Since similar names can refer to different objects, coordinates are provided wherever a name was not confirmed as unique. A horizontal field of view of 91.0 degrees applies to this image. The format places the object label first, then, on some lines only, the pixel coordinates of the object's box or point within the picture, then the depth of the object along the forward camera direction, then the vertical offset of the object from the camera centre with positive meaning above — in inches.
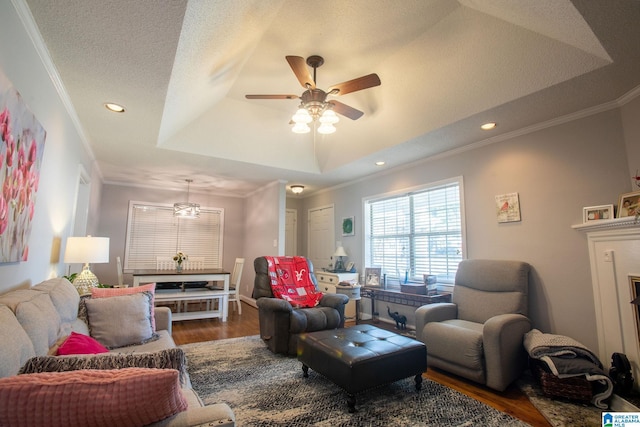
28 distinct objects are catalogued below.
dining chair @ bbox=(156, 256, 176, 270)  254.5 -11.7
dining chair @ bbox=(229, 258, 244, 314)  216.6 -26.7
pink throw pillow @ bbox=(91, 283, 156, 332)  98.7 -14.0
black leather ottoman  87.5 -32.3
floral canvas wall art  64.6 +18.2
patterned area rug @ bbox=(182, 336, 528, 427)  83.8 -44.9
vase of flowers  205.0 -7.7
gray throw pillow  89.2 -21.1
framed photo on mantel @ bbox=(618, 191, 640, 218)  97.6 +14.7
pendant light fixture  225.6 +28.0
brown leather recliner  131.9 -30.0
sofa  36.7 -15.9
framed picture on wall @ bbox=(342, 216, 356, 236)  223.5 +16.6
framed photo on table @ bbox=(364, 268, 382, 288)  189.2 -17.0
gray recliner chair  101.5 -27.8
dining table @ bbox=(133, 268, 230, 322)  185.2 -26.8
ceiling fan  100.1 +52.9
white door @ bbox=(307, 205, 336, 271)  248.4 +10.5
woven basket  91.5 -40.2
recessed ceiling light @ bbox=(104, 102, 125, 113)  112.0 +51.1
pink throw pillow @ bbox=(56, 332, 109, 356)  60.6 -19.6
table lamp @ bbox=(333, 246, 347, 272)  222.4 -4.0
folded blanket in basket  90.4 -32.9
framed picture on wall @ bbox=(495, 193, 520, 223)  134.8 +18.7
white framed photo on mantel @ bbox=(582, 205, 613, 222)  107.7 +13.3
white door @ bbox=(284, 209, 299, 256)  288.2 +14.8
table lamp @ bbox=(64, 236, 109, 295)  116.0 -2.2
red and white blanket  152.2 -16.3
